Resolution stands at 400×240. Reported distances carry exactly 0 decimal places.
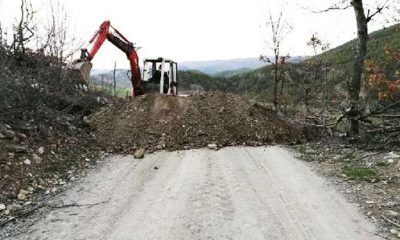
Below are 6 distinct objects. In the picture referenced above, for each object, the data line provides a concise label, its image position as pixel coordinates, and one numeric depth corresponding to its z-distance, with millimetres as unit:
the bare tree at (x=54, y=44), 11414
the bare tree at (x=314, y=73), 17388
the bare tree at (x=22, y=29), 10828
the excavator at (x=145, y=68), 13125
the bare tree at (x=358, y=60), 10039
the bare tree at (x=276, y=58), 18422
